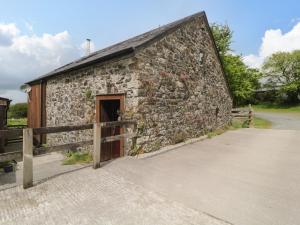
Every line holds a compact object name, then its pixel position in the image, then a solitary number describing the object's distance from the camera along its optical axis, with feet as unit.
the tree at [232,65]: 76.95
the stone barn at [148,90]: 22.89
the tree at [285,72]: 122.72
